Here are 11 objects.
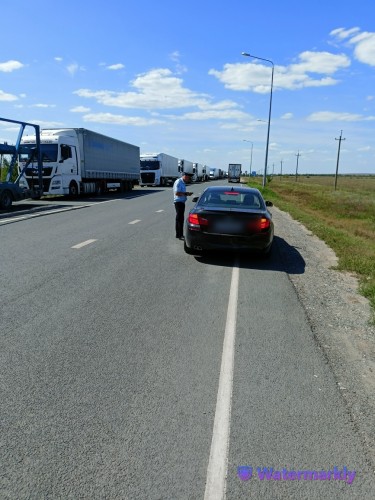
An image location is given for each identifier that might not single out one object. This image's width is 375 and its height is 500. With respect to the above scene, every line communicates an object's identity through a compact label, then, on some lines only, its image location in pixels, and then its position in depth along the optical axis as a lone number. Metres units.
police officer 10.58
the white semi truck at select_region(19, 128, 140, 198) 21.39
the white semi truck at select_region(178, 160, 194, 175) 59.96
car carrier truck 17.16
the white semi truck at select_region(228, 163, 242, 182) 77.31
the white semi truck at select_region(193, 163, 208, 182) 75.61
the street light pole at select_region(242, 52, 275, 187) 37.06
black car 8.10
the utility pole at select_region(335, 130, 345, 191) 60.56
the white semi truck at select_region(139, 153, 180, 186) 46.60
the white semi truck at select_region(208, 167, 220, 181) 111.81
